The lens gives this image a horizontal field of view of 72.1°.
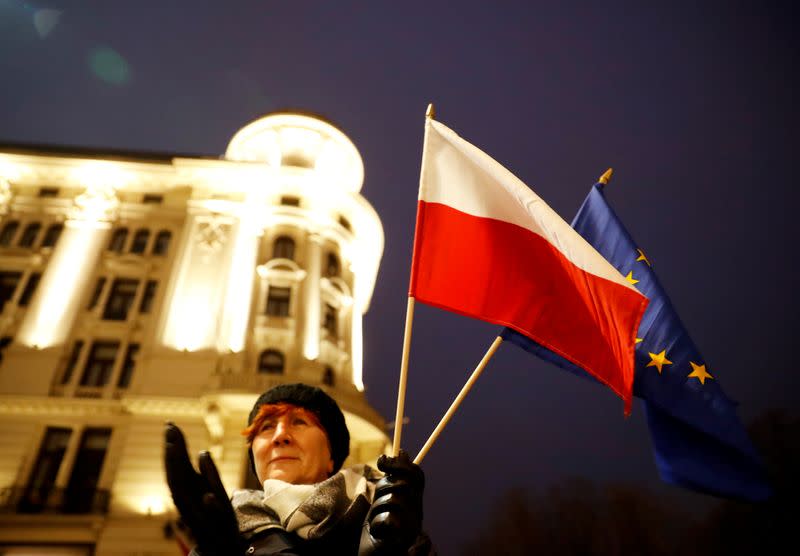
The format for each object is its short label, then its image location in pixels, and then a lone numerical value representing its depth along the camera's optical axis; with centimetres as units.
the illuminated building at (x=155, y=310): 1703
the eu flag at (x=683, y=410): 370
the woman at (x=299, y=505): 207
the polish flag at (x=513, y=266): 376
